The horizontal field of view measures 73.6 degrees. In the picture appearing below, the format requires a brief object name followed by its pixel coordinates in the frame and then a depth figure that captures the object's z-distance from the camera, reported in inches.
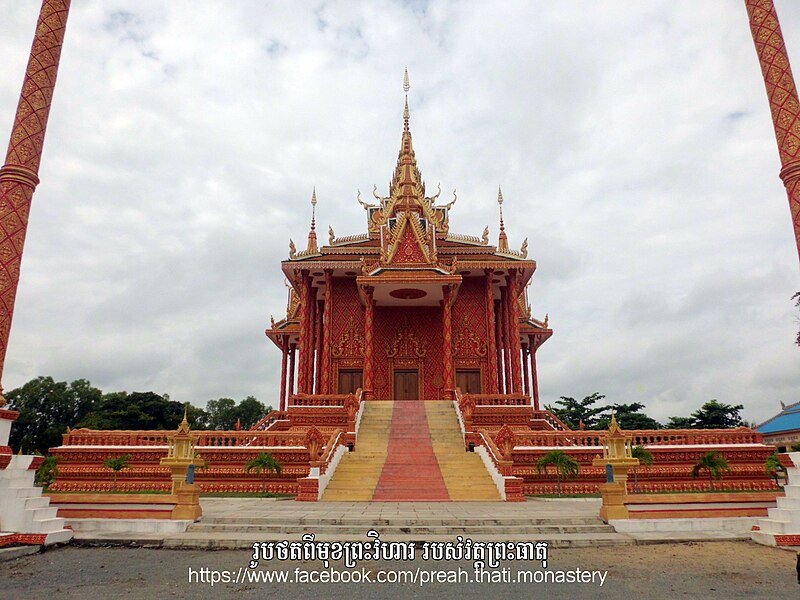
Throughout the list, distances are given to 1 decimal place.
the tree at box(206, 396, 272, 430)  2571.4
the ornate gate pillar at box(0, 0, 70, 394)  301.9
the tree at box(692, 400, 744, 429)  1187.3
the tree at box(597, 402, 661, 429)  1423.0
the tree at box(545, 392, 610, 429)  1518.2
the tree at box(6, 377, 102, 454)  1543.7
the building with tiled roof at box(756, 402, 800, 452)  1037.8
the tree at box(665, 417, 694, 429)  1230.3
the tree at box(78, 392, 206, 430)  1576.0
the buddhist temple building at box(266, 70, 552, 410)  872.9
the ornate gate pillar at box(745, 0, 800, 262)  336.2
